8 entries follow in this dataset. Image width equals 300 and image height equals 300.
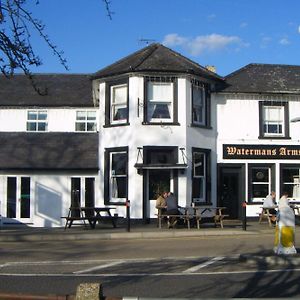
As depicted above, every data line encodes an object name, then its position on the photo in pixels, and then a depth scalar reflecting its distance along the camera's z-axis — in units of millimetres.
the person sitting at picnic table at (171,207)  21297
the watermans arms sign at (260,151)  24875
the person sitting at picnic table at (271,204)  23078
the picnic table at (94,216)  21281
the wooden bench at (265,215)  22819
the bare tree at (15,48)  6000
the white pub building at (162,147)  23062
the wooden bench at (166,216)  21031
